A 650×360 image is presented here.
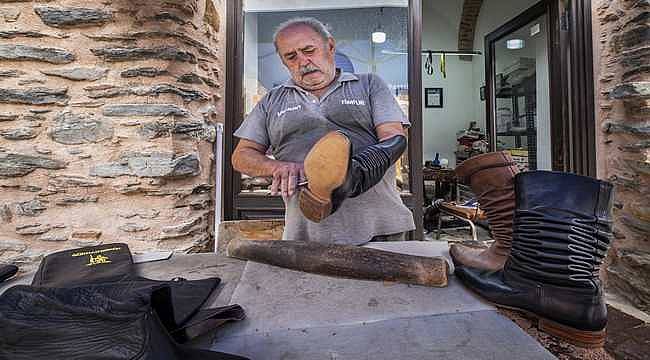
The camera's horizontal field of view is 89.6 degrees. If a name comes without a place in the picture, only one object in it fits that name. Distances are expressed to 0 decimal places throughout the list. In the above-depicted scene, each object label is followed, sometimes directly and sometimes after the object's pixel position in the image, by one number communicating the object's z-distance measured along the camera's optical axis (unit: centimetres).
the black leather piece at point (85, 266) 75
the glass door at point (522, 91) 248
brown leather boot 68
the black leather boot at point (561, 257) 52
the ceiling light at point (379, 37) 204
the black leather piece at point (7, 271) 77
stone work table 45
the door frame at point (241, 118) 192
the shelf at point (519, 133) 279
